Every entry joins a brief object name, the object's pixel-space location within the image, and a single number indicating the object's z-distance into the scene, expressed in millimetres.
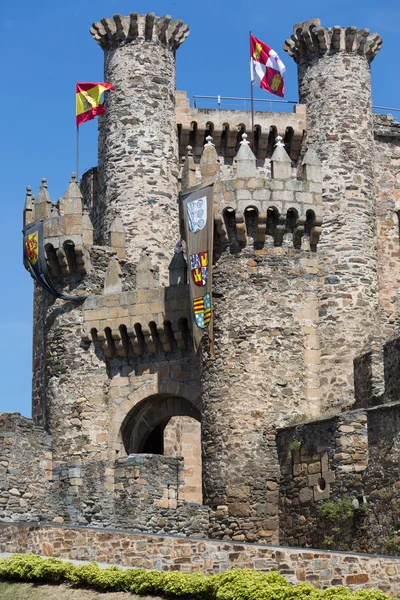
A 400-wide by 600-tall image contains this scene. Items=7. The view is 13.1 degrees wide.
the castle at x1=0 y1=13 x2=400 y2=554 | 43031
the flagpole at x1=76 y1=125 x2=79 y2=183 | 55828
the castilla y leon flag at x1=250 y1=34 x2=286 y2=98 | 54406
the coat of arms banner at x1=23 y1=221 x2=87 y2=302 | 49219
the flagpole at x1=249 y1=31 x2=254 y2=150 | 54438
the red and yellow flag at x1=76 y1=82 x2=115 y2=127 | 55438
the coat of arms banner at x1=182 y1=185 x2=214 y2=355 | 45062
